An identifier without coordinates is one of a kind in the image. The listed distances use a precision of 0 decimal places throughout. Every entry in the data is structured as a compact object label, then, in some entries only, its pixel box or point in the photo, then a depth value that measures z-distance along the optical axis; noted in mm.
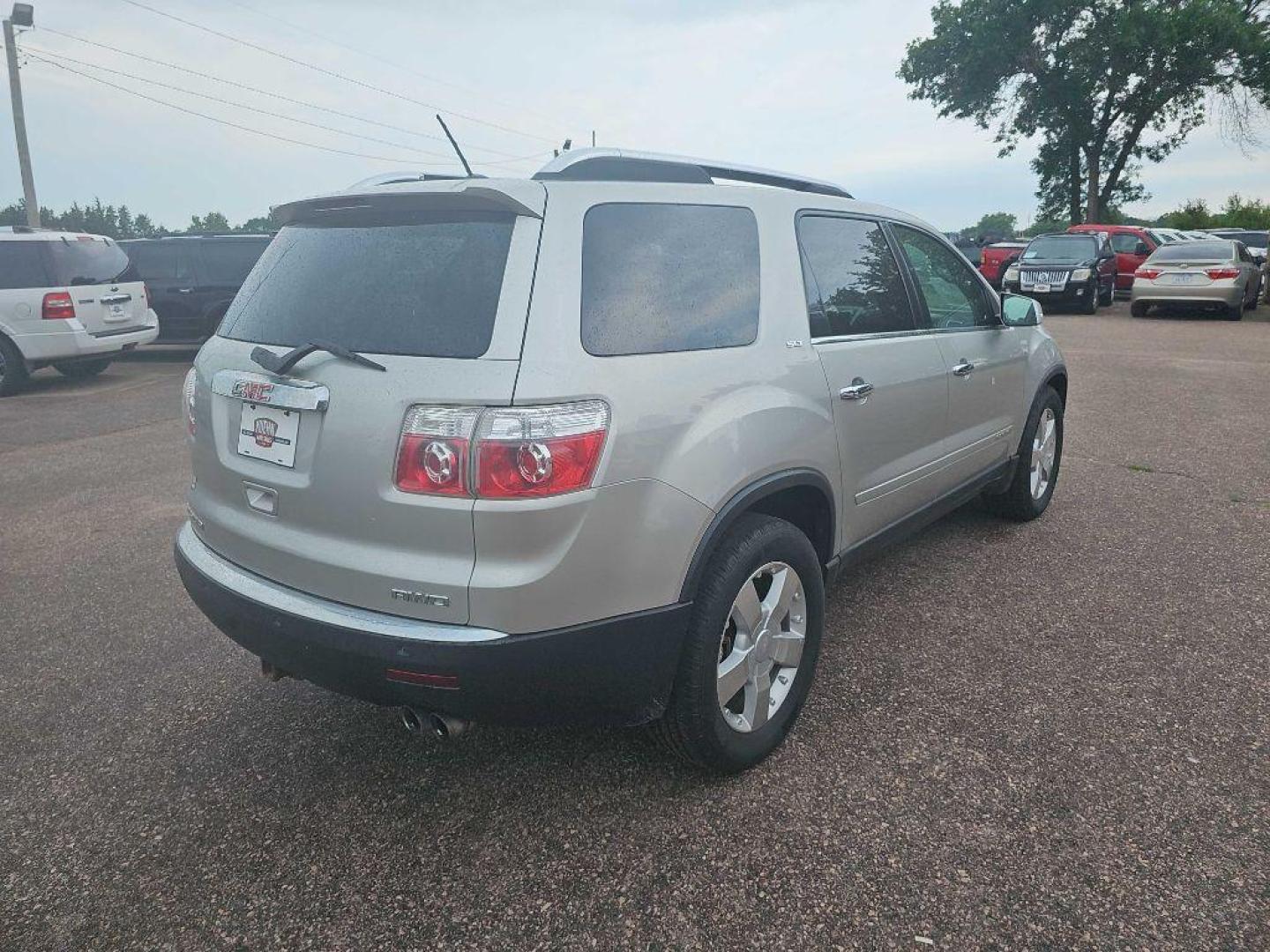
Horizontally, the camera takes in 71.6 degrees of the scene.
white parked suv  10180
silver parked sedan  16078
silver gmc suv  2057
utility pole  20922
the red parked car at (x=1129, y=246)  20188
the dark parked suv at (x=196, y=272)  12742
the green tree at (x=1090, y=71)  28766
